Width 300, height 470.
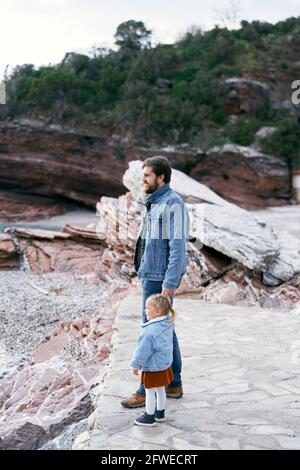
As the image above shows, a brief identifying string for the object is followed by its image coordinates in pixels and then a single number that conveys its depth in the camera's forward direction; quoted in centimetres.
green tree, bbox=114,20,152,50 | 3753
